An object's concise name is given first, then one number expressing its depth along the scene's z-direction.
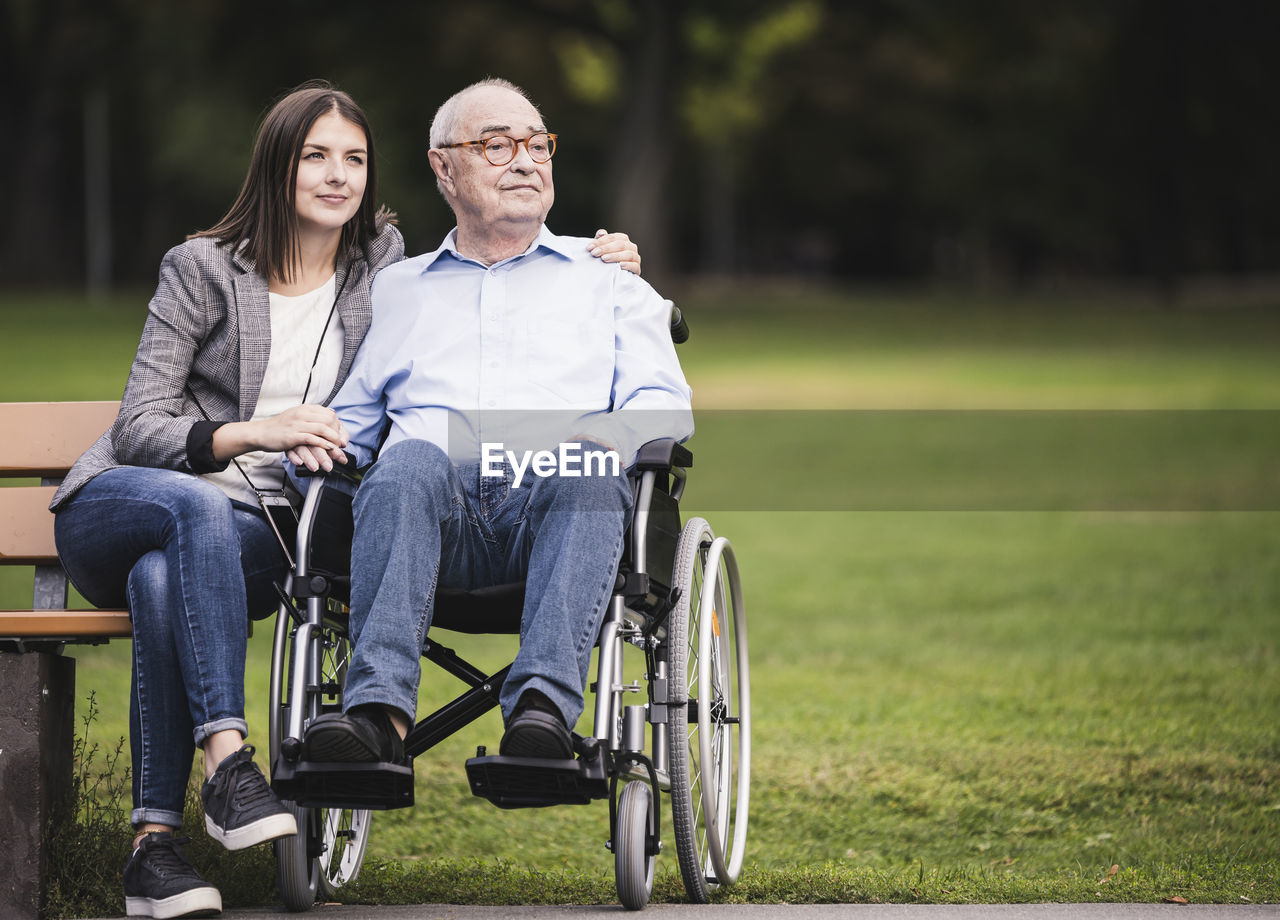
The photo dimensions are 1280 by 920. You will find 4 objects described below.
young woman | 7.42
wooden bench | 7.74
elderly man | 7.18
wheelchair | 7.01
